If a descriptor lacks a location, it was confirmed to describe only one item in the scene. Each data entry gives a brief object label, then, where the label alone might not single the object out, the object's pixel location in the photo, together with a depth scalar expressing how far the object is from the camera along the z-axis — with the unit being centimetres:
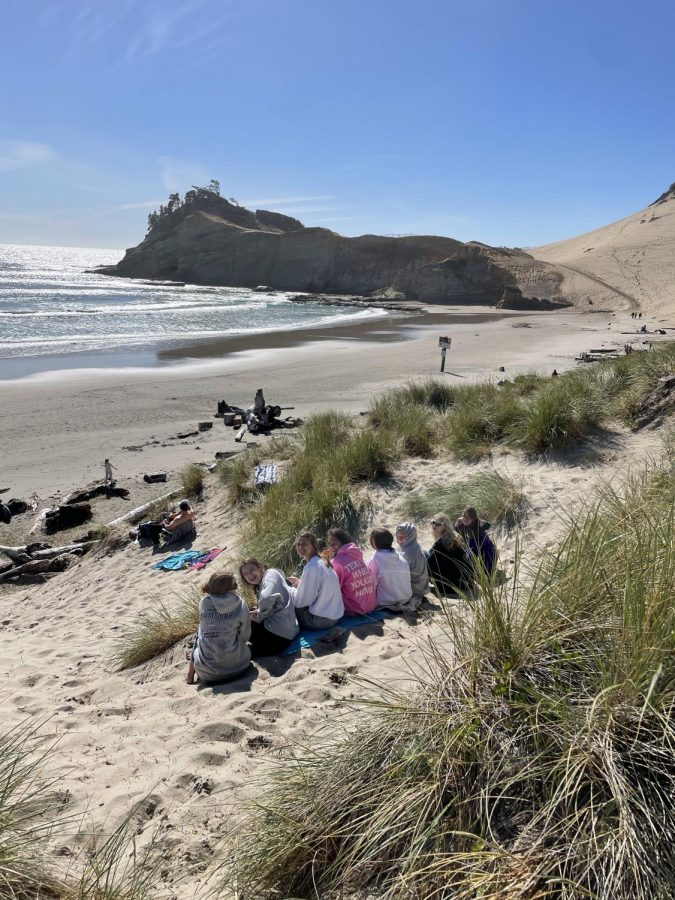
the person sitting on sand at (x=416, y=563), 506
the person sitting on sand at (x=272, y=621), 454
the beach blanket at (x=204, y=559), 674
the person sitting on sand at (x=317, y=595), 471
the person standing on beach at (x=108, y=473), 1033
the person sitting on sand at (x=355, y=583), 486
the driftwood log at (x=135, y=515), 880
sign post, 1812
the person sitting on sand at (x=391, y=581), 486
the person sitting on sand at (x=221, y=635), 414
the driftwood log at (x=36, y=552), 808
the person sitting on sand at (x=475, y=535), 492
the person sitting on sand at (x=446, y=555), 522
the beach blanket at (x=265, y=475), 809
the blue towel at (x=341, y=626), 455
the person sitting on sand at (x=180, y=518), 767
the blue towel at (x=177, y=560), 696
